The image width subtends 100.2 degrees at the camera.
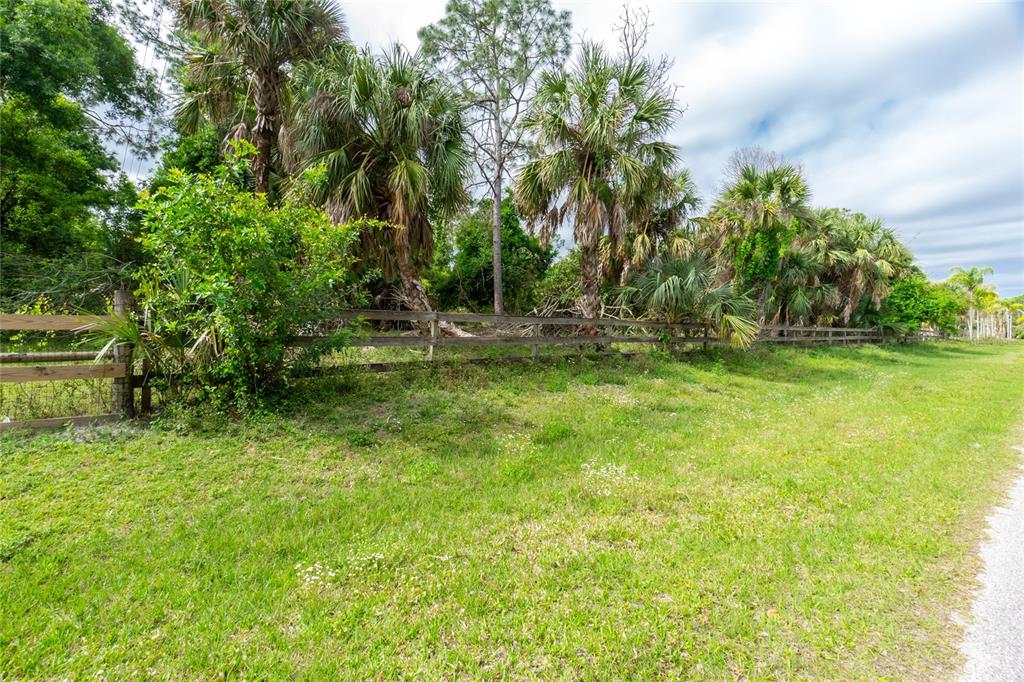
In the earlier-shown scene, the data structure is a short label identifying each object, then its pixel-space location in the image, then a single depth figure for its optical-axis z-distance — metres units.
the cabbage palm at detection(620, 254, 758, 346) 11.10
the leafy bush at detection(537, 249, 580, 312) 13.75
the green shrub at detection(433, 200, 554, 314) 17.61
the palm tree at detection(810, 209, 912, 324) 22.64
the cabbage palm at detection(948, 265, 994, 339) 42.16
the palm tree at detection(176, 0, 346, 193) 8.09
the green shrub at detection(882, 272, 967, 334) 24.30
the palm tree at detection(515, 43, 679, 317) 10.27
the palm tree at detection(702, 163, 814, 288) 14.05
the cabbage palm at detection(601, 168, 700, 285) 11.55
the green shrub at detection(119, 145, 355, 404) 4.61
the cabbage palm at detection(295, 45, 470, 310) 8.53
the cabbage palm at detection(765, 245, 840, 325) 17.33
